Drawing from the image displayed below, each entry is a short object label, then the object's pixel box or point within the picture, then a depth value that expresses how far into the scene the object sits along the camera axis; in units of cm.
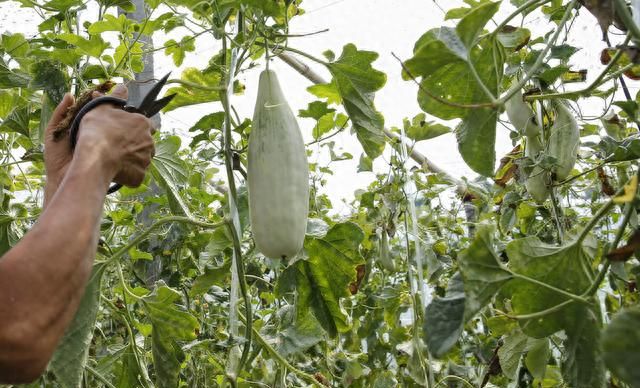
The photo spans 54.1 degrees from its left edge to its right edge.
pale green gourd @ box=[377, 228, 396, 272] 174
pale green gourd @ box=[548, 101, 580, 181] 112
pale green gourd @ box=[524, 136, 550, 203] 117
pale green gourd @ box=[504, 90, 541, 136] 115
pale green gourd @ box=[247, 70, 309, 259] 94
